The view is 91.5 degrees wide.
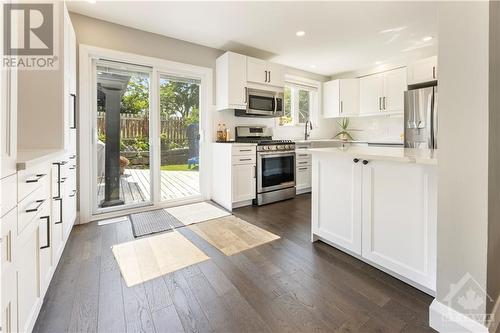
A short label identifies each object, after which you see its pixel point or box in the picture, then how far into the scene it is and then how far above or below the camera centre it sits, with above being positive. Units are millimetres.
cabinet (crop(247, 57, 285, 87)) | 3942 +1536
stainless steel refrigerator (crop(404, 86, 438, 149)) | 3721 +715
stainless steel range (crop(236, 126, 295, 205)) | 3854 -63
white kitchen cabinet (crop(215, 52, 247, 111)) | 3738 +1299
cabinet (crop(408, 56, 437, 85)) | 3813 +1500
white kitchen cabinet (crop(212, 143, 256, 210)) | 3570 -165
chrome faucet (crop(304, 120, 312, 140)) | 5359 +719
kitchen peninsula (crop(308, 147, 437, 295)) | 1564 -335
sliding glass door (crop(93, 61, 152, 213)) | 3232 +361
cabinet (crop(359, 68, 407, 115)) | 4480 +1393
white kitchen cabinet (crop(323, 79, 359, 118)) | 5234 +1428
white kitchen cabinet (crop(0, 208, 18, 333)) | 913 -429
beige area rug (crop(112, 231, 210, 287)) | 1898 -828
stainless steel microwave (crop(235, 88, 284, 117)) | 4031 +1023
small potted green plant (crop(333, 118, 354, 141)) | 5765 +768
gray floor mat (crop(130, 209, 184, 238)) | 2783 -736
